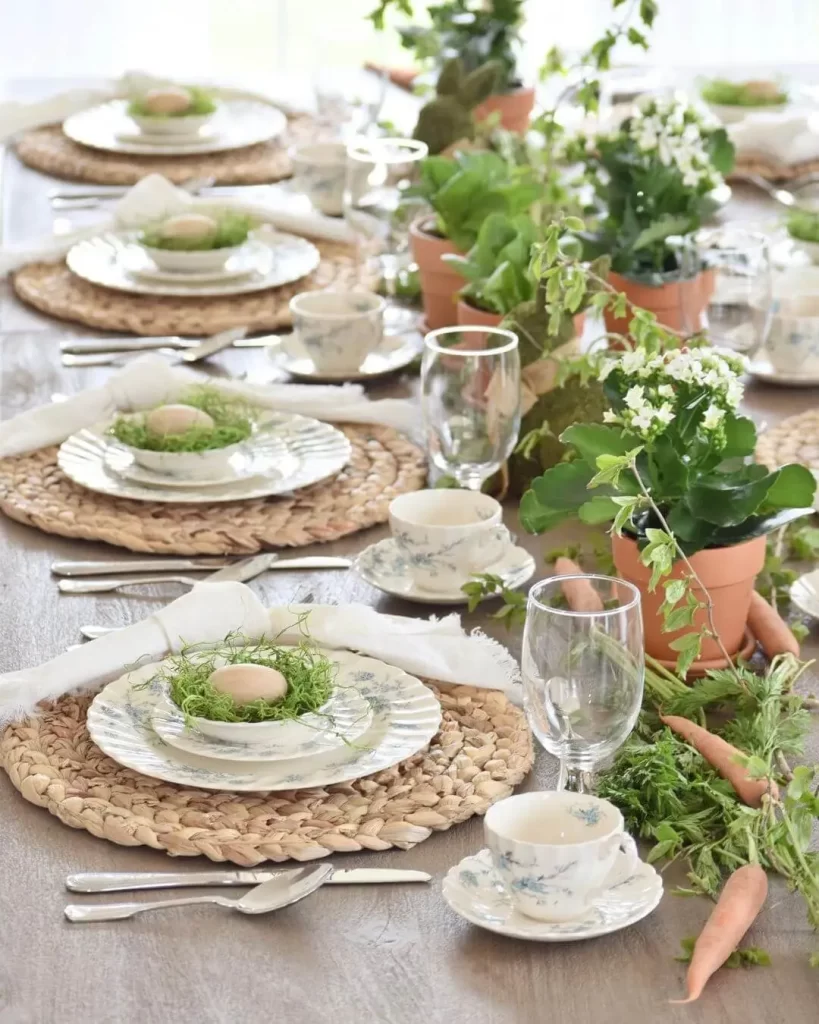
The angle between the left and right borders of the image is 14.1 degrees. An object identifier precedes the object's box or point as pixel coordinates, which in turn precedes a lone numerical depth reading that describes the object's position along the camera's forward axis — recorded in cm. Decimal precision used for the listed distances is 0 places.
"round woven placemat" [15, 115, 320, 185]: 422
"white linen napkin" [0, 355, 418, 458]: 298
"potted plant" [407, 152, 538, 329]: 323
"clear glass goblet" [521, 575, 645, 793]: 223
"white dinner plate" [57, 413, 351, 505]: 283
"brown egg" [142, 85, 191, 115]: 445
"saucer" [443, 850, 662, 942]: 214
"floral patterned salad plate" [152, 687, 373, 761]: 232
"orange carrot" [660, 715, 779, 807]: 228
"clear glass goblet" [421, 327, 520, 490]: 273
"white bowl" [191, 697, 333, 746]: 233
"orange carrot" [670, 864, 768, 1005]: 212
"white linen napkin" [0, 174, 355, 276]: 356
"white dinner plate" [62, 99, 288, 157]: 436
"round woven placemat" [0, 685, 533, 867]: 226
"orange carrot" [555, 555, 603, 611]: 230
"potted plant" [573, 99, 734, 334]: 317
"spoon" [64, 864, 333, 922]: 218
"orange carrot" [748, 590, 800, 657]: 251
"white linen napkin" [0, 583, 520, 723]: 245
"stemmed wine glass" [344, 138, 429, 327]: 342
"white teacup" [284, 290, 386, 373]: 317
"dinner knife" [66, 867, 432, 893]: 221
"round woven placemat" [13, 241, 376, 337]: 336
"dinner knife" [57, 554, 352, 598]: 267
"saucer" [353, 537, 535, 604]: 263
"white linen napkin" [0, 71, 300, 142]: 455
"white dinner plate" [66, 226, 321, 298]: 344
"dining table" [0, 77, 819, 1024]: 210
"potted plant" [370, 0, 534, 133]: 431
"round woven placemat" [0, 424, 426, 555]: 276
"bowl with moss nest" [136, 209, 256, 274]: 347
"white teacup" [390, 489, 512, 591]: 263
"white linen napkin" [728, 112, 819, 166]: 427
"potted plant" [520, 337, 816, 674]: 243
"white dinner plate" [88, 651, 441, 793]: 231
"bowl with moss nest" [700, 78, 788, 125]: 449
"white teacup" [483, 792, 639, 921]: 213
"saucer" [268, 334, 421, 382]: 319
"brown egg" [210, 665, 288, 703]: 235
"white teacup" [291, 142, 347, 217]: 395
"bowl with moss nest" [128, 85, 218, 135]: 442
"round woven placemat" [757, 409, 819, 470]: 295
